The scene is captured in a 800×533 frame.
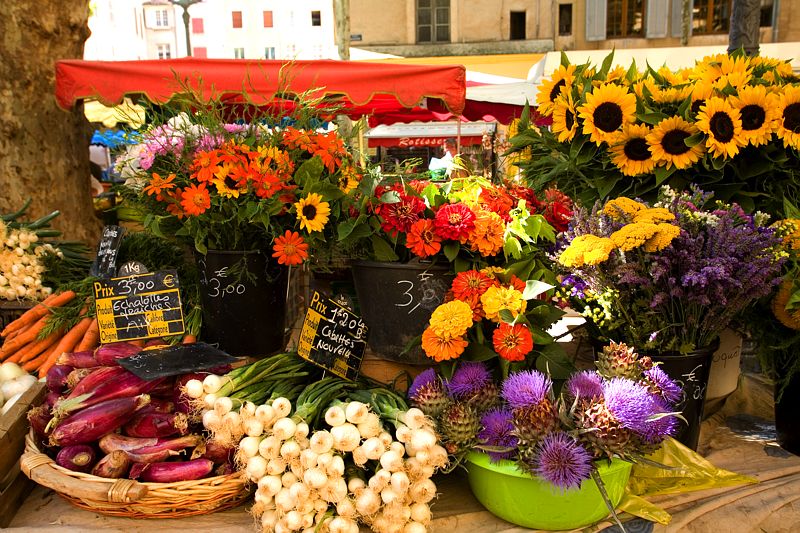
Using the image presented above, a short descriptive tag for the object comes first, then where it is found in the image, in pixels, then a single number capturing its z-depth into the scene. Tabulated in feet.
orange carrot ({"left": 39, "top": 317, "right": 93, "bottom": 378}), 7.19
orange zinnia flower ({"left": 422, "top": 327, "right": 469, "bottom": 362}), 4.90
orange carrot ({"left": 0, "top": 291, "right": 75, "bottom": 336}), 7.75
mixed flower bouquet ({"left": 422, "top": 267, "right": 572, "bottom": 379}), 4.89
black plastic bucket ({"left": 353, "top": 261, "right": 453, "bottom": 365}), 5.81
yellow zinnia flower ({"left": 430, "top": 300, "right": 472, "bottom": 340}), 4.84
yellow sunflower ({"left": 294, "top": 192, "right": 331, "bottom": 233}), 5.69
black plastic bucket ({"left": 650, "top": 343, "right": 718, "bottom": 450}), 5.28
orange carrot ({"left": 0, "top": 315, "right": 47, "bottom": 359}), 7.57
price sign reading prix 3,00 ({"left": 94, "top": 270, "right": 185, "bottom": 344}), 6.45
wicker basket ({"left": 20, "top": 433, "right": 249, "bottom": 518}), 4.66
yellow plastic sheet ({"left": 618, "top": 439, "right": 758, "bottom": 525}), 5.30
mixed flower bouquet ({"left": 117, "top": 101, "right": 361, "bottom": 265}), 5.72
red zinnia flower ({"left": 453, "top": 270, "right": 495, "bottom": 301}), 5.18
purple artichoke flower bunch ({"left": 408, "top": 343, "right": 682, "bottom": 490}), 4.26
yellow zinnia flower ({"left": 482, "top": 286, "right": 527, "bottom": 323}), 4.95
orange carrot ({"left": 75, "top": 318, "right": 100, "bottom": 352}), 7.16
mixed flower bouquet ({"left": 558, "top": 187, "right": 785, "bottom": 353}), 4.90
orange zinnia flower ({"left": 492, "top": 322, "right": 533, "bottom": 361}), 4.87
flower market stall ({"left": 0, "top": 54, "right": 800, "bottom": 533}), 4.58
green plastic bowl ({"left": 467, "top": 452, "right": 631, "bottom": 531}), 4.52
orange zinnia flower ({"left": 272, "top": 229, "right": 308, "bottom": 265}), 5.68
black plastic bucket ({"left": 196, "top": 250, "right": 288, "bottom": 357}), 6.08
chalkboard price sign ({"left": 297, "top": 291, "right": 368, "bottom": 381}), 5.62
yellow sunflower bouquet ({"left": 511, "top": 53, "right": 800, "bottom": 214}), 5.93
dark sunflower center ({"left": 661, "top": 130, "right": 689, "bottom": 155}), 6.16
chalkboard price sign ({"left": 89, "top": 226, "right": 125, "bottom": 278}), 7.41
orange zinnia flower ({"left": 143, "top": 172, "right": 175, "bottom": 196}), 5.78
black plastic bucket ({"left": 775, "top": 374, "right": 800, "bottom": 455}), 5.93
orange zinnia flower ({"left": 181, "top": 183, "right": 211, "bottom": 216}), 5.66
